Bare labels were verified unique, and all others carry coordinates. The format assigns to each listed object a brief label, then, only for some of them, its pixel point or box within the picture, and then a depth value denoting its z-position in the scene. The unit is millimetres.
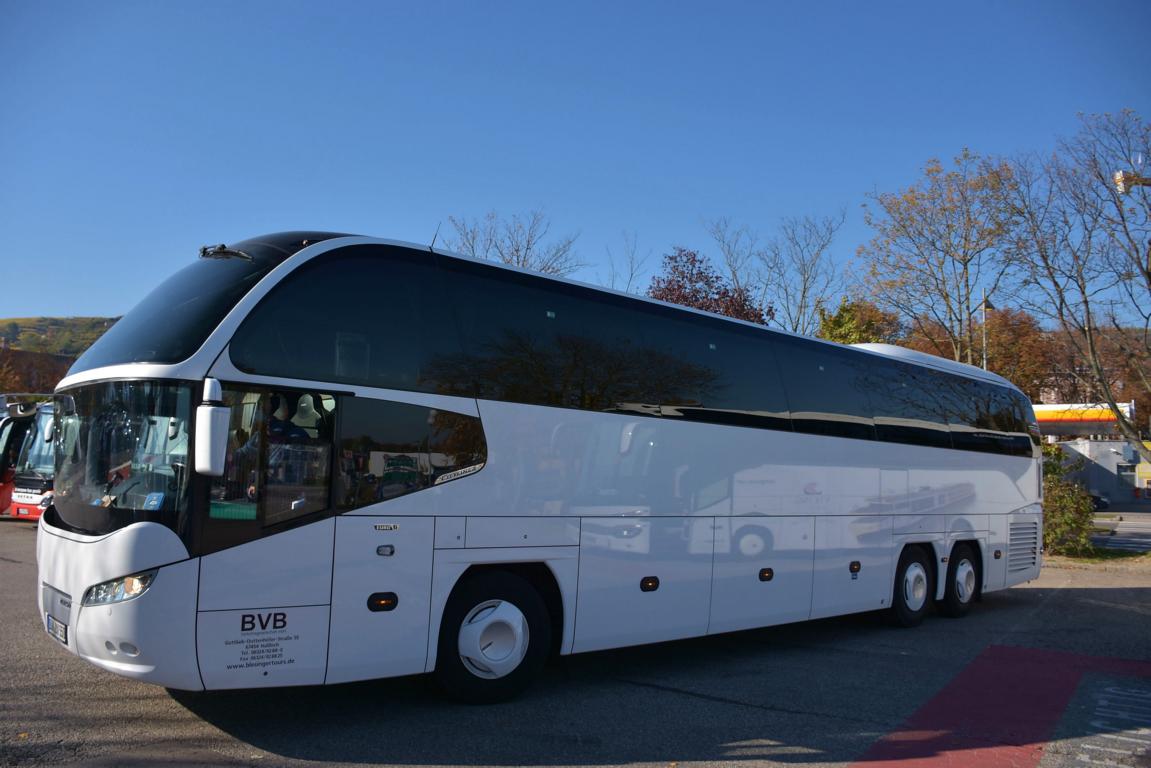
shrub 21531
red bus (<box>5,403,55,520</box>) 21297
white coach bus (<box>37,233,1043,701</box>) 5676
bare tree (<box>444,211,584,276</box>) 25872
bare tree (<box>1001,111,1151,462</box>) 20734
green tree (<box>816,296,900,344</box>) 27688
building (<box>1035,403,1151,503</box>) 49219
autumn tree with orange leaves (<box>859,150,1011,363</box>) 25359
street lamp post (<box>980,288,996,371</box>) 25156
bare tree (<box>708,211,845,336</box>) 28719
